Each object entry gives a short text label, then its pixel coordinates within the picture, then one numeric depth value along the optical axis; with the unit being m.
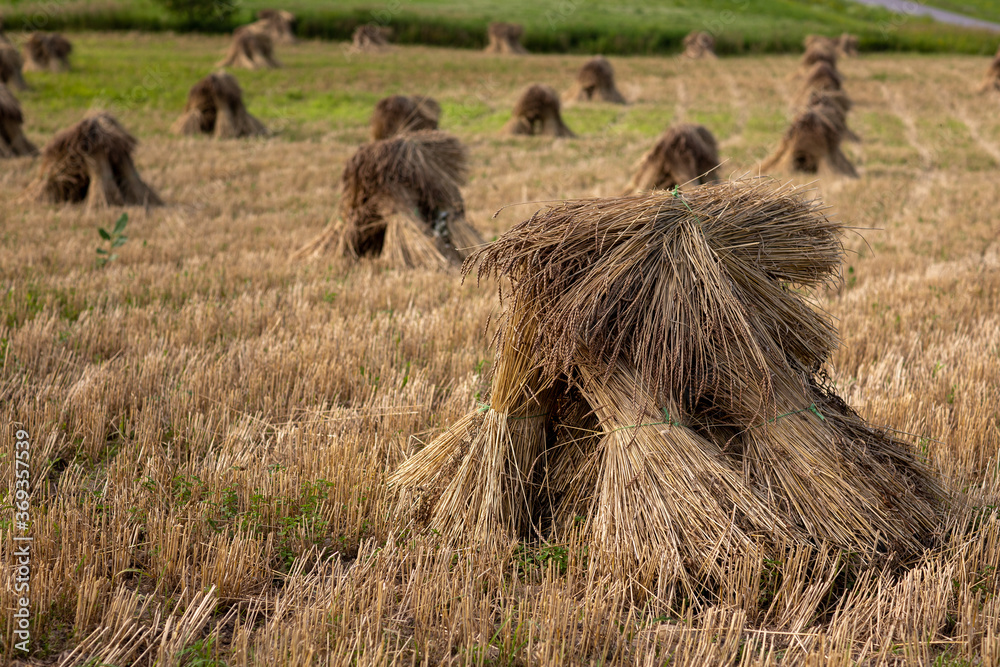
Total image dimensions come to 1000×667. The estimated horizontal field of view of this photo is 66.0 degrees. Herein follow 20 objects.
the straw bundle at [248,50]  29.64
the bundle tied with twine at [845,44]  41.72
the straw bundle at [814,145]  14.70
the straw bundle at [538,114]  19.61
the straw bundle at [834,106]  15.55
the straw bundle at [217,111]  17.94
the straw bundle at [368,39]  36.75
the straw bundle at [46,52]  26.52
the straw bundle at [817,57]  31.91
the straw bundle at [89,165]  10.61
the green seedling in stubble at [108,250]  7.39
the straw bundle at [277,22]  38.78
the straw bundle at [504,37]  39.56
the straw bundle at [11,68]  22.17
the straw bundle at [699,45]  40.81
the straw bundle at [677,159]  11.98
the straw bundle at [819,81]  25.33
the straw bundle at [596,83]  26.11
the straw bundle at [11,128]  13.96
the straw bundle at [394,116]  15.29
